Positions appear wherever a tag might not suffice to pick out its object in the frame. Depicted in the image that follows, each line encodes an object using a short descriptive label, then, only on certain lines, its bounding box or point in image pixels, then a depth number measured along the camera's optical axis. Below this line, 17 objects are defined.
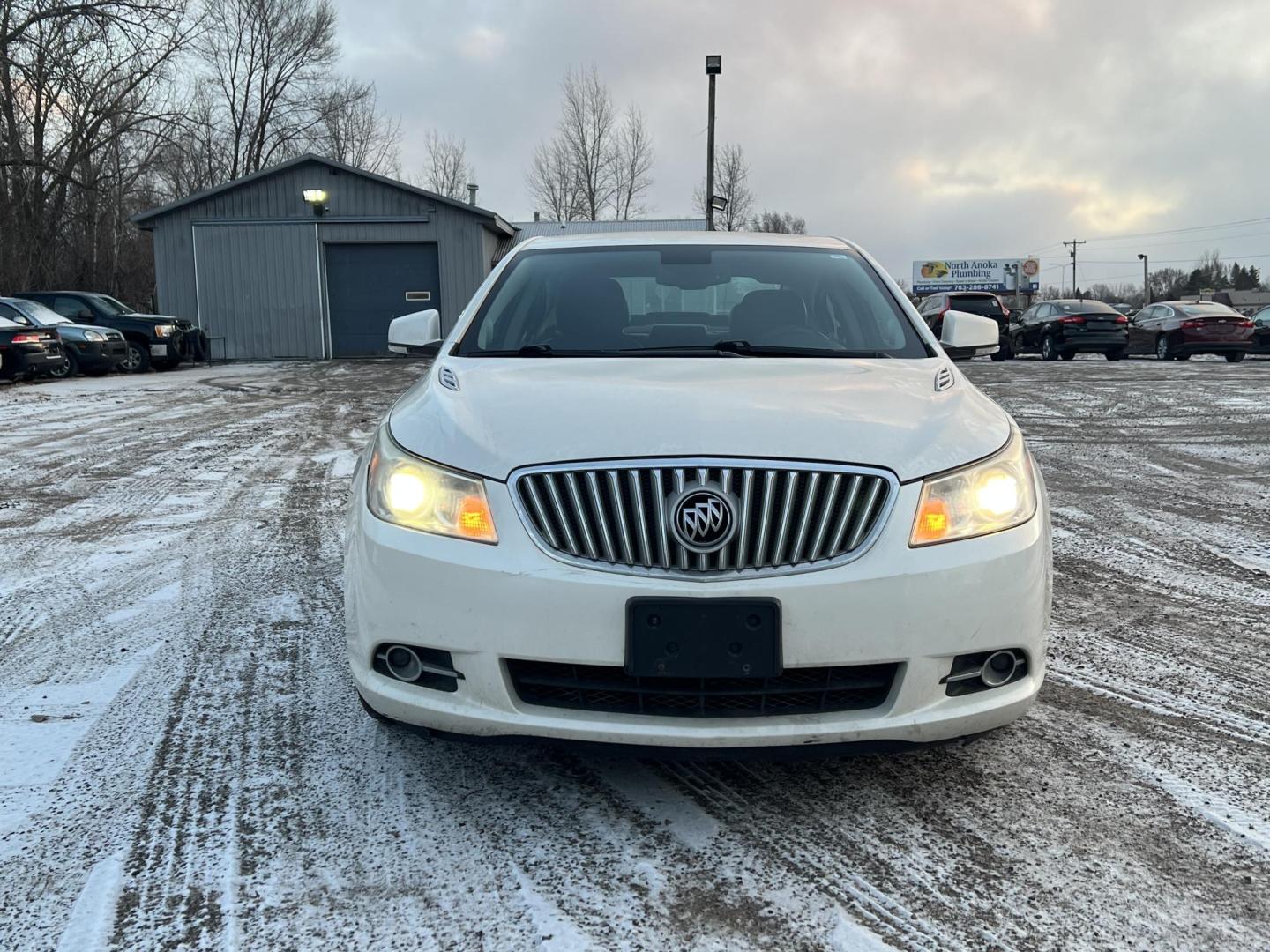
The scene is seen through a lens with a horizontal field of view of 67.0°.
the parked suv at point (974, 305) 21.81
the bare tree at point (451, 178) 56.97
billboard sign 74.00
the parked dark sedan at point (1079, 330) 21.28
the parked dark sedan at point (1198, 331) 20.42
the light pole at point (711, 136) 22.02
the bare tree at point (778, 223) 64.69
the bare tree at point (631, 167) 51.47
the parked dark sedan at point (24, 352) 15.32
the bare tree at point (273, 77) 42.09
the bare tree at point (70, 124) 23.77
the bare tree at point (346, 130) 44.56
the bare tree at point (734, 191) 53.78
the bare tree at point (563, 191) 51.50
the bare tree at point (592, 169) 51.50
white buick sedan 2.13
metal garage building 23.34
